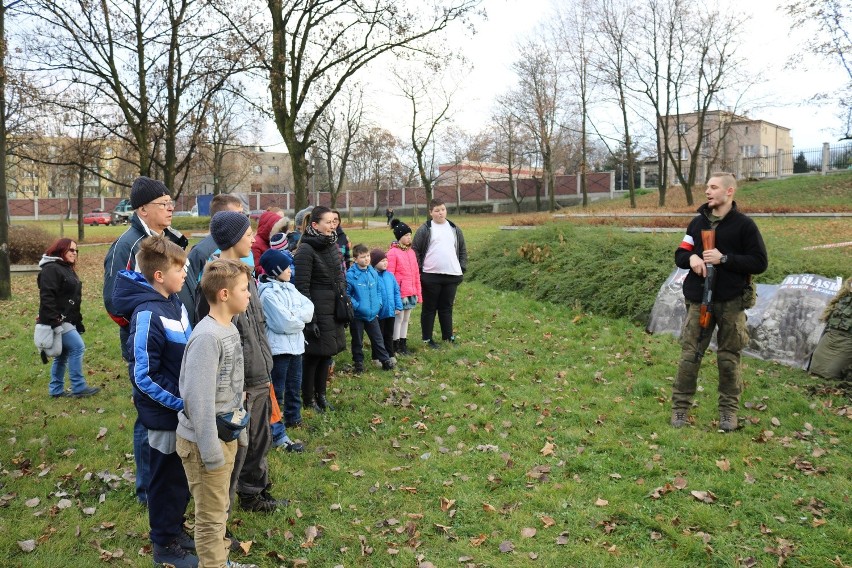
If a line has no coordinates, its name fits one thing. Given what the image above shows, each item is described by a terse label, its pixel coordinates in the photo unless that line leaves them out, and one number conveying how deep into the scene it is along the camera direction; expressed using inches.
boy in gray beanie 174.2
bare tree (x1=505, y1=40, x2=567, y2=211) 1529.3
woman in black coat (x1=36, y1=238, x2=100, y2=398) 275.7
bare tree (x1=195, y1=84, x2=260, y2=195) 802.2
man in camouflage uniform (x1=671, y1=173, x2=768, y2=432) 221.6
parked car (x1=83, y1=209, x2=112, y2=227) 2079.2
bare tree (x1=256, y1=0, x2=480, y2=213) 642.8
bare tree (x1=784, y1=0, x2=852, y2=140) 903.8
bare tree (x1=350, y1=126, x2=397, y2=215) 1816.3
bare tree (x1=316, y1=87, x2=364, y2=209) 1697.2
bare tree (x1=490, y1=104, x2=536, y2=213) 1731.1
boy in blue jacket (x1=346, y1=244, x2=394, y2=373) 310.2
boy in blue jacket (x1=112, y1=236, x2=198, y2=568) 144.2
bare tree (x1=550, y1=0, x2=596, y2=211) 1440.7
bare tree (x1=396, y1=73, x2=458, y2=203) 1614.2
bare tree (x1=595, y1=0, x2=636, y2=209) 1293.1
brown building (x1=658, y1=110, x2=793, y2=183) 1585.9
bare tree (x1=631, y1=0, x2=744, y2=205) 1235.2
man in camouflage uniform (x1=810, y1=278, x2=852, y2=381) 278.1
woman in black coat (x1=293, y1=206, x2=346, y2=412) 255.4
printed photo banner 311.6
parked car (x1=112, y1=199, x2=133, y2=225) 2140.7
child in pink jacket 353.7
